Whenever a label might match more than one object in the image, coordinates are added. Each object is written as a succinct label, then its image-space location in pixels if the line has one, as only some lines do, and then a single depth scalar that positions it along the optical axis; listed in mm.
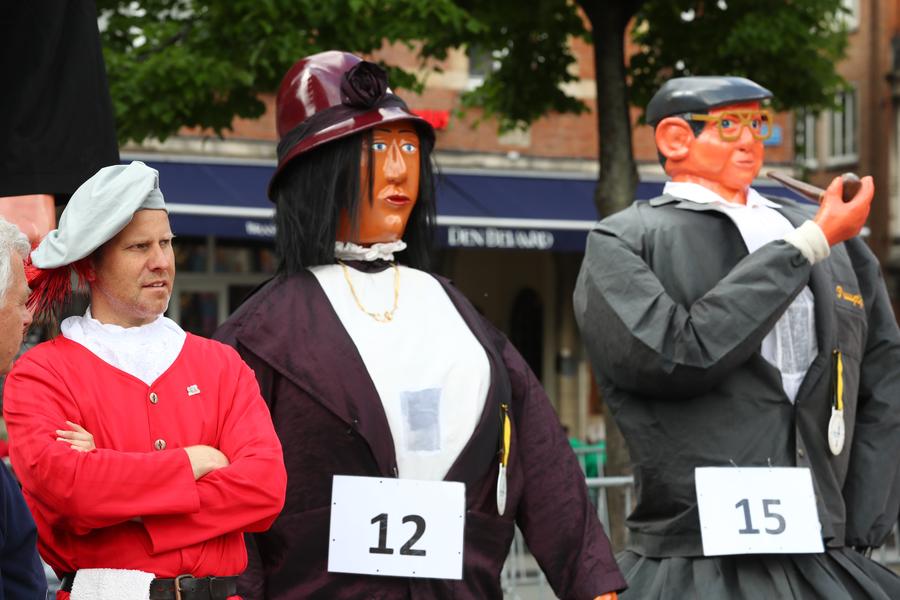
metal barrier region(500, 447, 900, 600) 14327
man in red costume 5785
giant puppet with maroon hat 7413
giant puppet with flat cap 8108
